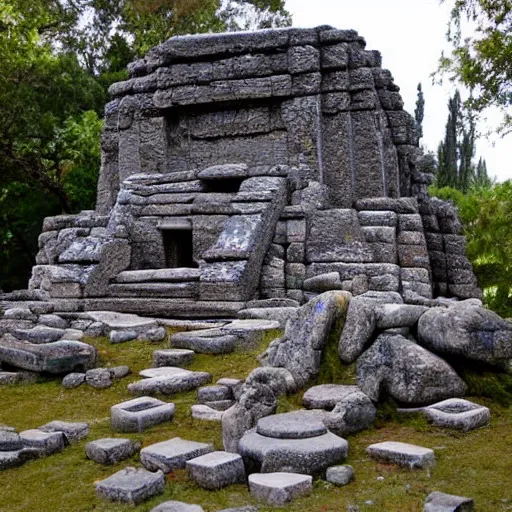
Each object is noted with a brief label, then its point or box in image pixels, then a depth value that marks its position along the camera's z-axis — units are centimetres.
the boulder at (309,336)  560
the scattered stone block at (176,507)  351
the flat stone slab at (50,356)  684
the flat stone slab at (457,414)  465
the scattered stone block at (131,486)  375
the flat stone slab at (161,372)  659
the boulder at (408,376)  503
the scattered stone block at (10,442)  470
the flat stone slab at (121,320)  855
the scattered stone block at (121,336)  816
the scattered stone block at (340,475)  380
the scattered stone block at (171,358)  708
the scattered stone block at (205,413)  531
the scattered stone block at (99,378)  661
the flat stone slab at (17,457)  450
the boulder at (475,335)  517
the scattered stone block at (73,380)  664
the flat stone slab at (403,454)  395
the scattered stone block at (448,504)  326
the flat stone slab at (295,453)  389
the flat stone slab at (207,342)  741
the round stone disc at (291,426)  420
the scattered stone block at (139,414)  513
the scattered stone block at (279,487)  357
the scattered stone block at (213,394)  581
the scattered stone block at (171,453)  418
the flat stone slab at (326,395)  497
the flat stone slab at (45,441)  473
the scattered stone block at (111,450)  443
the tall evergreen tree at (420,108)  3409
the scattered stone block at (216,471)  388
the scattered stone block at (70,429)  500
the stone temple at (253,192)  998
